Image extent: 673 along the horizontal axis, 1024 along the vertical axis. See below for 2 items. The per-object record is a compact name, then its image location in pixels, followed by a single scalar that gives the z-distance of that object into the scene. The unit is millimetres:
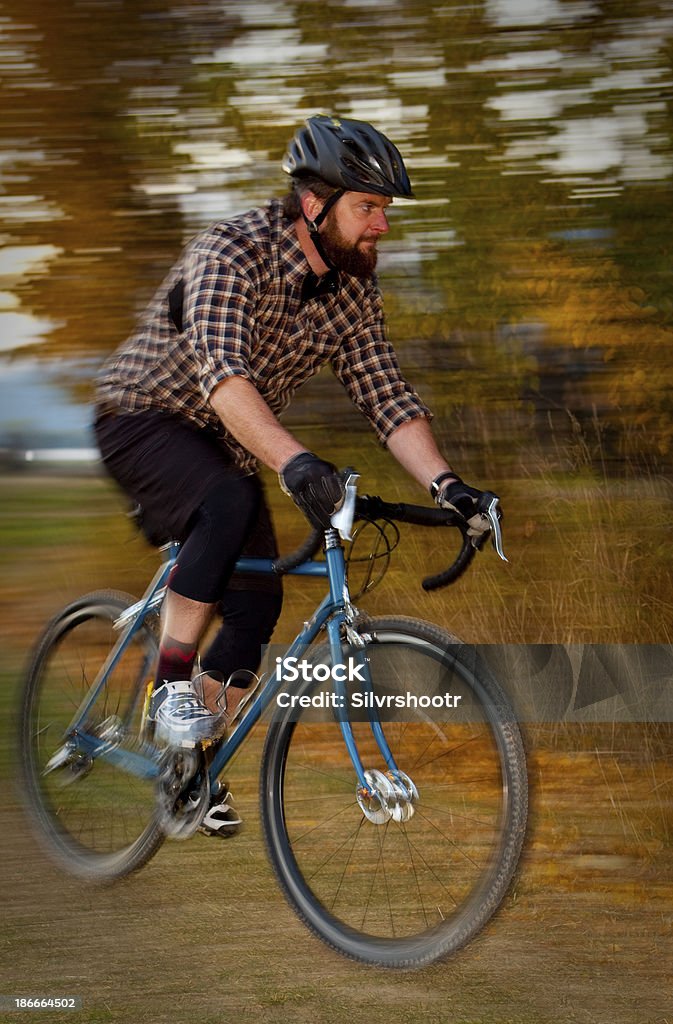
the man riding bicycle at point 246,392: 5105
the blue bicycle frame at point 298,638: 5234
